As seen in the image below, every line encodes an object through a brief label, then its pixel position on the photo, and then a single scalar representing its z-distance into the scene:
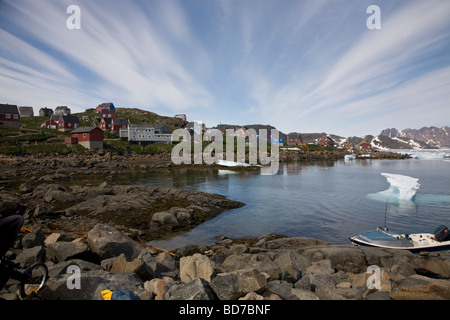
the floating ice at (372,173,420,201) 30.41
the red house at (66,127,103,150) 73.38
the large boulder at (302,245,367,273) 11.76
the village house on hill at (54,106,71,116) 136.61
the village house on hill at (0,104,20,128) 81.25
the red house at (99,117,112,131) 109.06
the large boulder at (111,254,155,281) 7.71
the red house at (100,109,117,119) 127.94
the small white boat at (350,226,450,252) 14.34
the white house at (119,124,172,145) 92.38
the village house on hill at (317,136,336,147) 173.50
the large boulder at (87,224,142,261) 9.54
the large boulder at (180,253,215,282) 7.96
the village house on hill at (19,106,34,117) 130.00
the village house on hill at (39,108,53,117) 132.38
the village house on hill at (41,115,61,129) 102.11
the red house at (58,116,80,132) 94.88
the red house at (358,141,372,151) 179.00
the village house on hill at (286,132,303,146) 166.00
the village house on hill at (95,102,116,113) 136.77
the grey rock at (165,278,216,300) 5.56
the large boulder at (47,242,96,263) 8.70
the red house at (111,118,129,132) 104.88
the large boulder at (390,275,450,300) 5.91
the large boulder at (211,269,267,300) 6.18
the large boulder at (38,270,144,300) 5.68
